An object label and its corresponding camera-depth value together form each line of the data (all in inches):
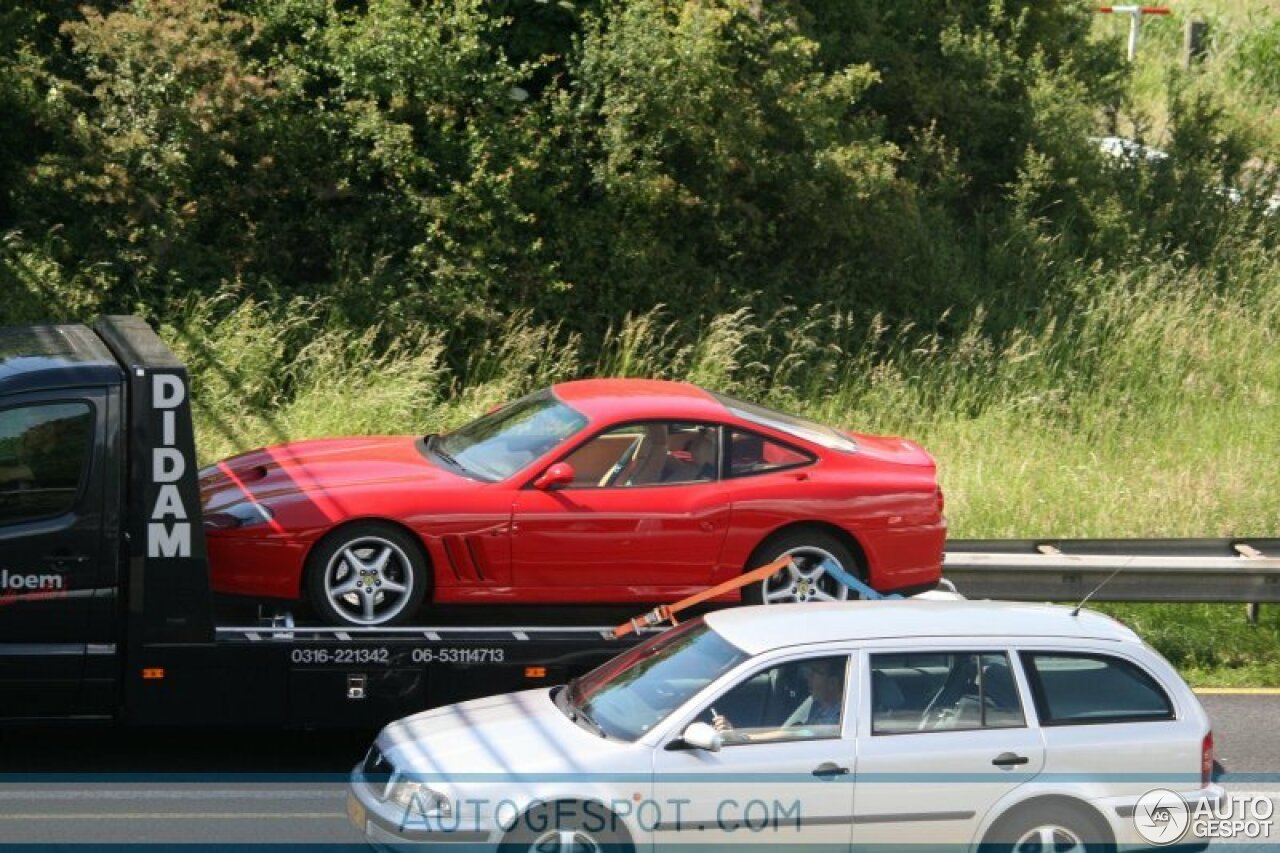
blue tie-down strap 724.0
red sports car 713.6
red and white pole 2293.3
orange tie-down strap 704.4
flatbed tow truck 652.1
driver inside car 581.3
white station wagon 564.7
